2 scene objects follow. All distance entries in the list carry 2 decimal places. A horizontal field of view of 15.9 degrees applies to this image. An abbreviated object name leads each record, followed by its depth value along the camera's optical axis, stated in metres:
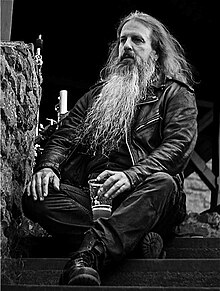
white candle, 4.34
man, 2.64
